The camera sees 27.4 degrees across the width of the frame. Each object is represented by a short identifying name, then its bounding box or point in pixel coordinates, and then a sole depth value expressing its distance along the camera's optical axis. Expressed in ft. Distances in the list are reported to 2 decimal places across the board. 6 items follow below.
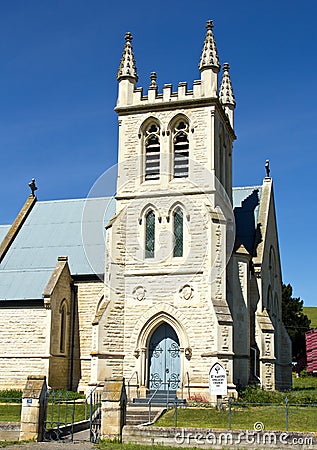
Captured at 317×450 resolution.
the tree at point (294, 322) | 196.65
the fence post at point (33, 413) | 61.16
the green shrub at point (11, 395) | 95.20
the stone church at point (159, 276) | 90.22
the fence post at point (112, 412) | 60.80
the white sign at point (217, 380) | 73.31
